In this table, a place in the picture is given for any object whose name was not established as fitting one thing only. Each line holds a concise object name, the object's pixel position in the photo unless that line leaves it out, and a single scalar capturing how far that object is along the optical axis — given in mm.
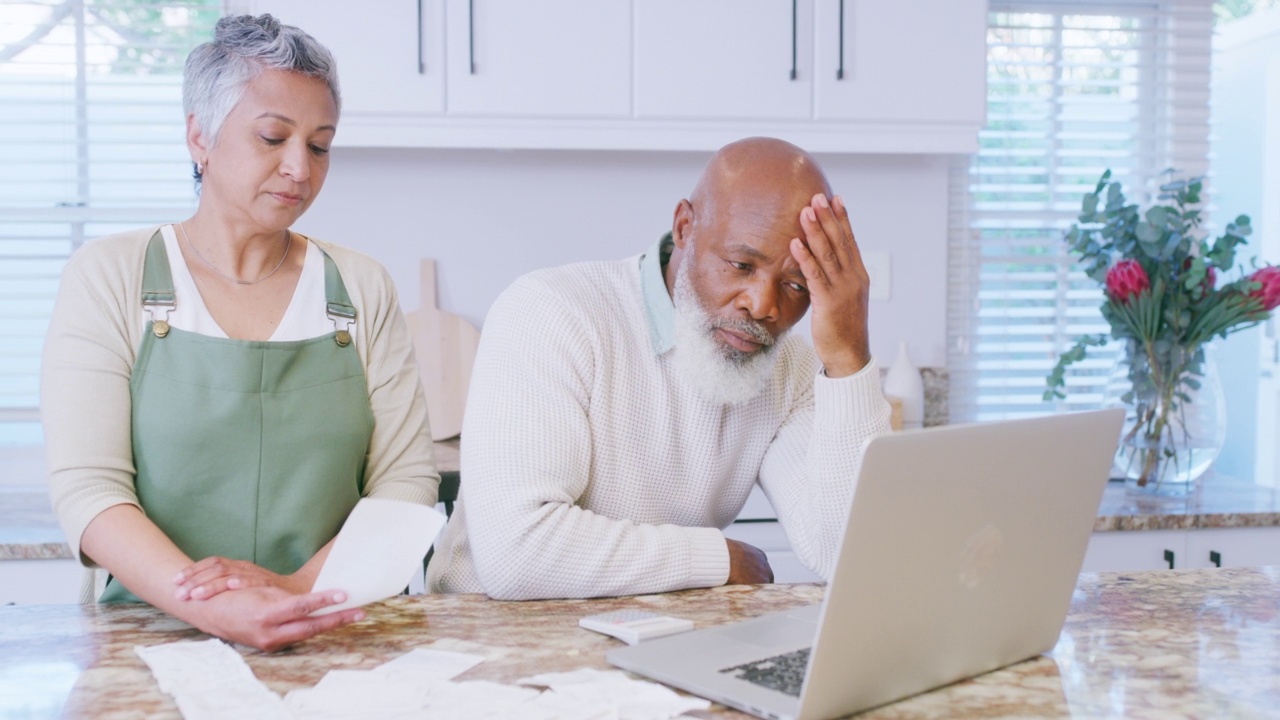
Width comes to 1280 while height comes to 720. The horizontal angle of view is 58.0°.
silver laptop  882
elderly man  1381
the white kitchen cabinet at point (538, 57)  2584
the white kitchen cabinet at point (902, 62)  2711
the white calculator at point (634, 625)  1141
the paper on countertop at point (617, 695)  943
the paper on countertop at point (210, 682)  923
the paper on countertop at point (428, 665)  1017
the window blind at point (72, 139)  2805
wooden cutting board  2818
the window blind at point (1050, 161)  3176
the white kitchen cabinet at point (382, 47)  2547
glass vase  2654
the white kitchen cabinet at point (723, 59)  2641
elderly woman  1371
